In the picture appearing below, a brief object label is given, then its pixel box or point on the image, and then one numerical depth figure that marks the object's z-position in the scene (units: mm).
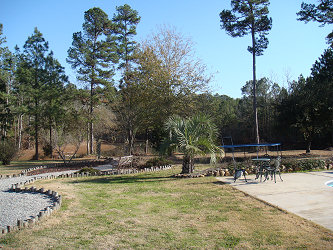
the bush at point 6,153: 18453
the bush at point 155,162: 13984
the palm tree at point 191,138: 10277
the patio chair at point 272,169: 9305
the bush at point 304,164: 11781
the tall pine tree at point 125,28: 28734
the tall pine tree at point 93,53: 25875
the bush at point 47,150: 25358
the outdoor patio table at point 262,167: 9484
